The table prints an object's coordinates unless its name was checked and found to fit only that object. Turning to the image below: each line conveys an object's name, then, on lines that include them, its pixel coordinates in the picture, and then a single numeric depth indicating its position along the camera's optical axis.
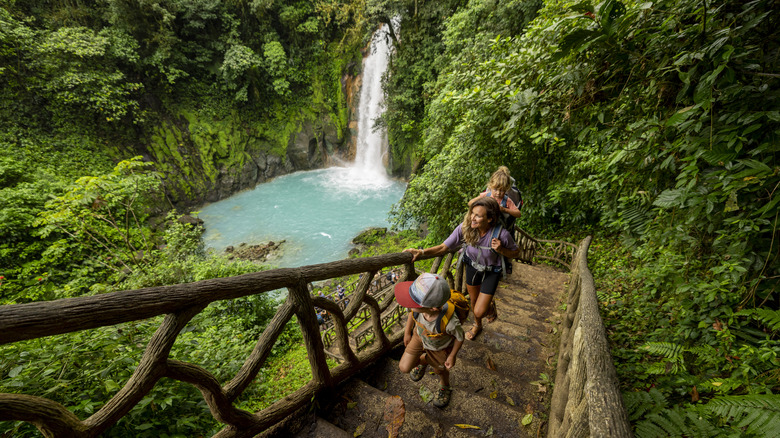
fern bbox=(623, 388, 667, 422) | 1.87
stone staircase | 2.22
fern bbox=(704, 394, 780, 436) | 1.31
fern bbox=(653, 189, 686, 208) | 2.03
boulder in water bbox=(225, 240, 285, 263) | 13.22
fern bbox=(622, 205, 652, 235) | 4.05
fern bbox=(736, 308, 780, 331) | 1.71
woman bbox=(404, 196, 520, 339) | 2.76
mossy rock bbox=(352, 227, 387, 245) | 13.90
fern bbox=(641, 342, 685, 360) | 2.24
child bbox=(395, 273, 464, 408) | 2.06
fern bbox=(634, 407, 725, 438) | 1.48
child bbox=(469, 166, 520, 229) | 3.59
